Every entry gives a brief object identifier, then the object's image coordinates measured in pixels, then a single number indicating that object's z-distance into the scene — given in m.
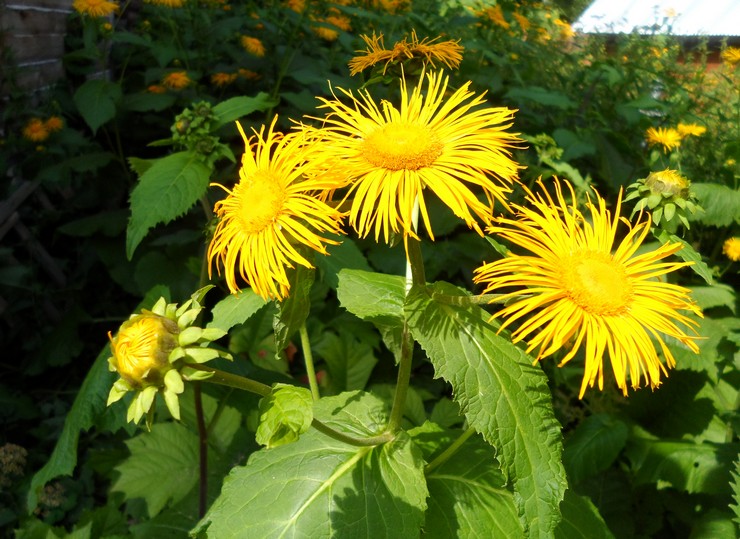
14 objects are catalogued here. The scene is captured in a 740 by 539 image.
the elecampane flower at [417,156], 0.20
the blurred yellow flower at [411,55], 0.26
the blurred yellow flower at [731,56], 0.70
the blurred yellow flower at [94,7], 0.59
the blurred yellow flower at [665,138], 0.52
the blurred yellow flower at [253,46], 0.66
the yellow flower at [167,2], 0.64
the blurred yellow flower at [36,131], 0.57
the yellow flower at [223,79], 0.63
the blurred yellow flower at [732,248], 0.48
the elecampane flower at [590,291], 0.19
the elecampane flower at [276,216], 0.20
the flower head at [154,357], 0.18
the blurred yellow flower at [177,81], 0.59
